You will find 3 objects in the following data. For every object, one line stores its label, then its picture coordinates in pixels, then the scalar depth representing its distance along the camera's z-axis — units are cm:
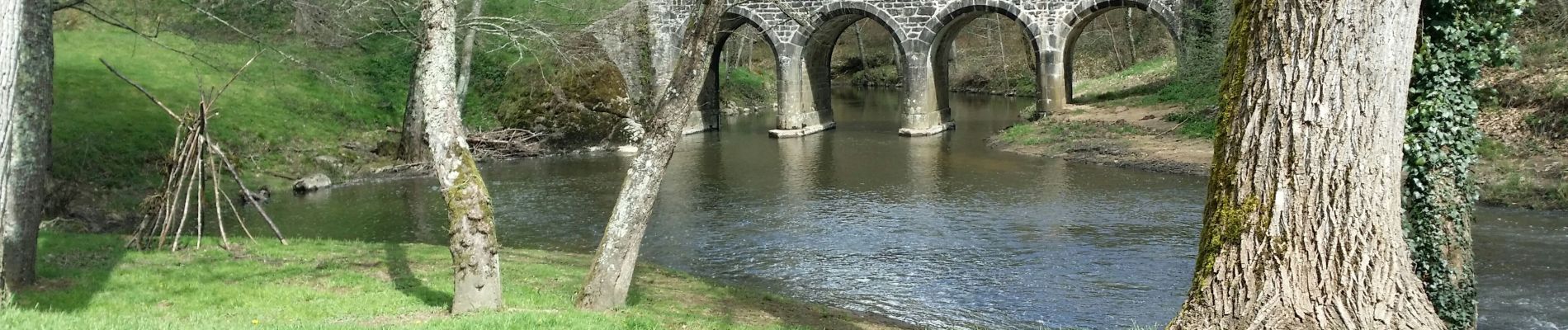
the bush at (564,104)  3206
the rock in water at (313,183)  2402
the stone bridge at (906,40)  3291
